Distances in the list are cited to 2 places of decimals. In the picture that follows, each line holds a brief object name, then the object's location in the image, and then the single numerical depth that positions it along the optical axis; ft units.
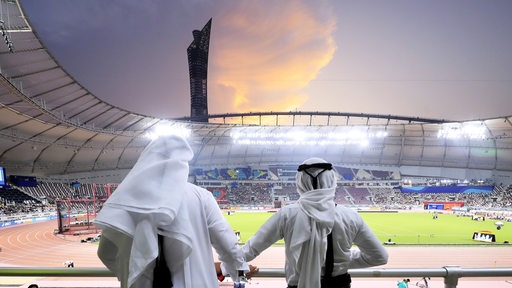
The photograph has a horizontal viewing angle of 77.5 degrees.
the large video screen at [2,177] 84.02
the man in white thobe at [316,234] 6.41
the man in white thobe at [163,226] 4.45
